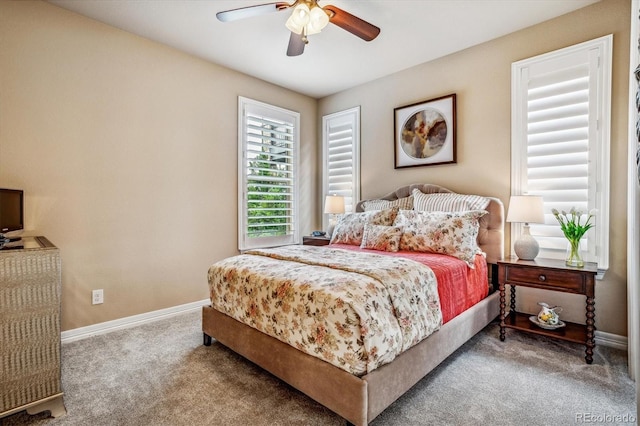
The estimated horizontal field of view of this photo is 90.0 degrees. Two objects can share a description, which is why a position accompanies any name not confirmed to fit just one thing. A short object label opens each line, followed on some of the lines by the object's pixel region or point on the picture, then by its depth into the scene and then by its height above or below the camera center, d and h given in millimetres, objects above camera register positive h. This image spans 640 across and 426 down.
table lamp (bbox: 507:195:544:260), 2633 -43
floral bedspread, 1529 -514
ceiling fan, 2135 +1359
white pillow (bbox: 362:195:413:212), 3612 +77
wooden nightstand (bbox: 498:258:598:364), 2236 -547
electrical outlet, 2854 -784
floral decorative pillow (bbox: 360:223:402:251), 2887 -253
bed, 1521 -800
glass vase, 2412 -349
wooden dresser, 1602 -629
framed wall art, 3514 +905
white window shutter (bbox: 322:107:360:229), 4402 +789
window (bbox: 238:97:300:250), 3953 +465
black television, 2166 -5
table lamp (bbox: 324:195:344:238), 4176 +57
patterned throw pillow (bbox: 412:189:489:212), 3094 +89
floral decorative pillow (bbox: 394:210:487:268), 2607 -192
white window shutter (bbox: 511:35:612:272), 2584 +643
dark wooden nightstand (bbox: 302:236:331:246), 3973 -387
